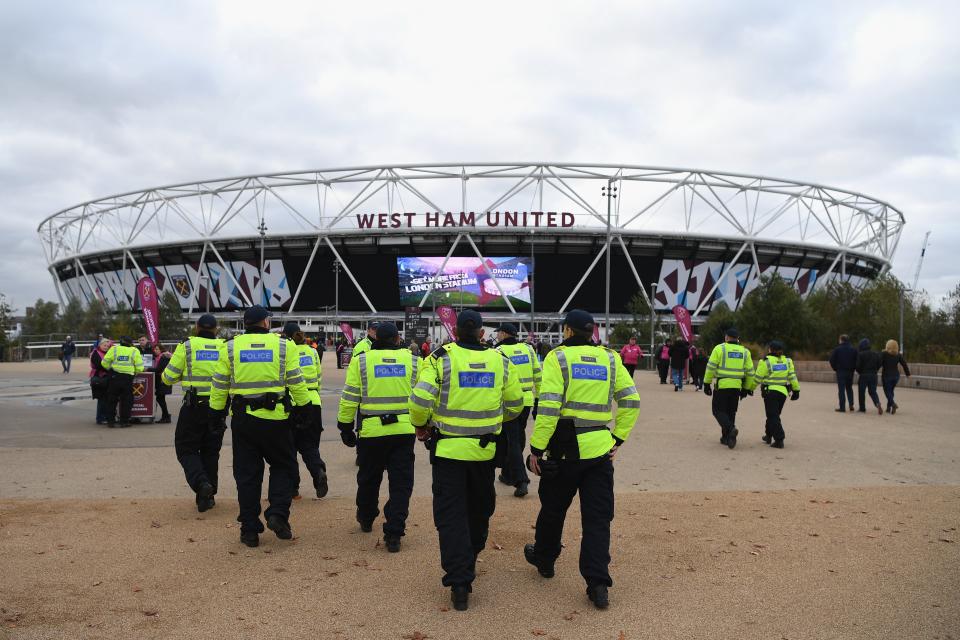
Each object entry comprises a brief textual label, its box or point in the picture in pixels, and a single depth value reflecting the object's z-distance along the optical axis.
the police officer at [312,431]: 7.54
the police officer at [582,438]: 4.80
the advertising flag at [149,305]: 14.13
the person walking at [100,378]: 13.12
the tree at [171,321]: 48.72
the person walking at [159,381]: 14.02
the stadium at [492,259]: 58.28
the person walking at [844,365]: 16.03
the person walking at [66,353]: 31.67
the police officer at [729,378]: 11.20
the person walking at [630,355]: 23.78
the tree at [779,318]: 35.41
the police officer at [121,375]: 12.95
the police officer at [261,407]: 5.99
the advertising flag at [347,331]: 43.01
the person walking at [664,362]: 27.52
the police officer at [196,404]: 7.25
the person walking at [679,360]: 23.52
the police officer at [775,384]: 11.24
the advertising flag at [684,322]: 28.95
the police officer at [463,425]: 4.93
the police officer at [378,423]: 6.02
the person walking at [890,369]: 15.85
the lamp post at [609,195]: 42.19
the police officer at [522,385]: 8.12
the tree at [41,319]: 66.25
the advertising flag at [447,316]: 28.20
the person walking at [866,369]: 16.00
